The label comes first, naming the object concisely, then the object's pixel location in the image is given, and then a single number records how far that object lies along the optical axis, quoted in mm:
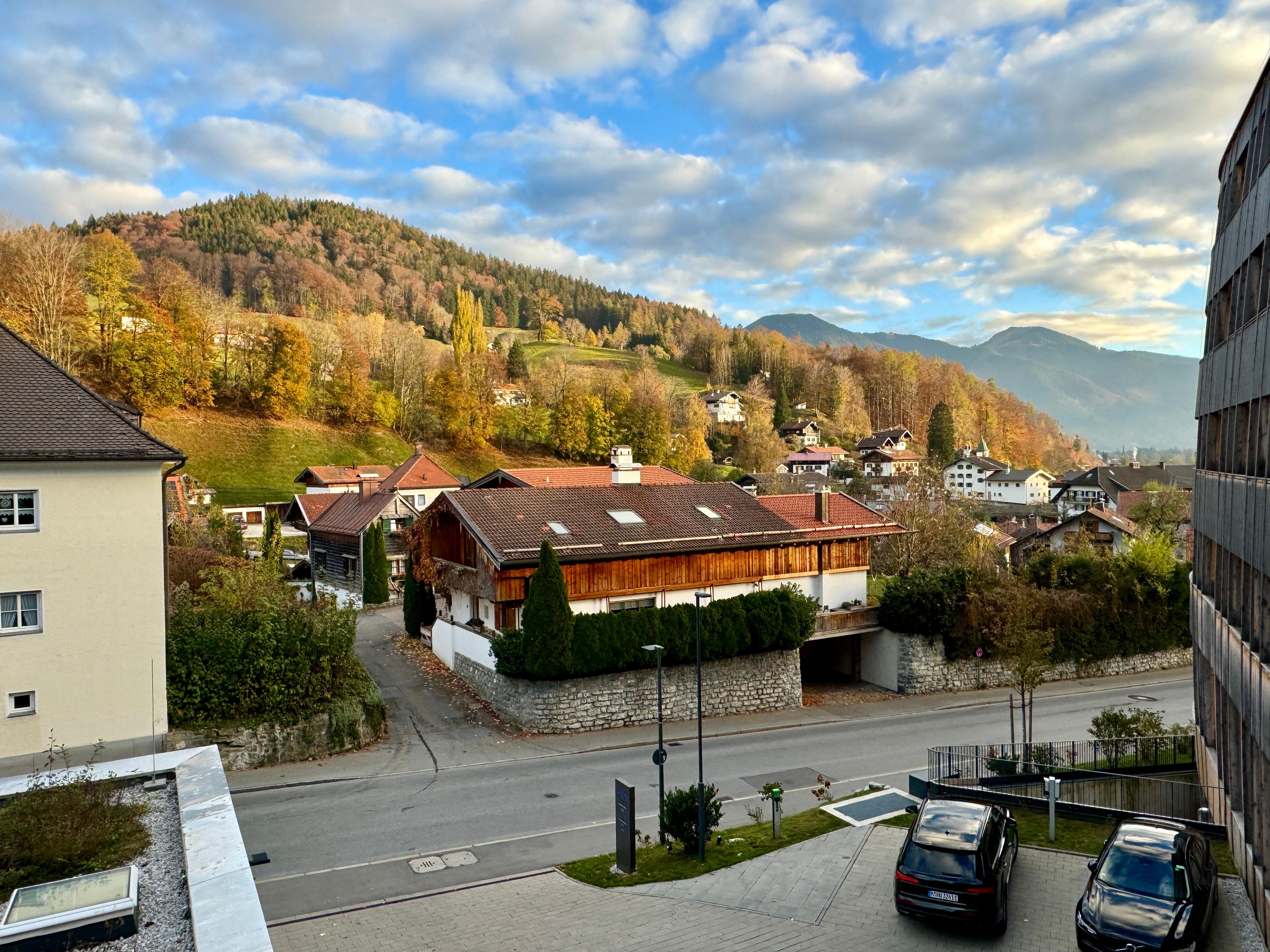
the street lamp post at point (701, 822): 14844
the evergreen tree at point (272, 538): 39906
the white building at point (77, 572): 17984
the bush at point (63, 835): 10453
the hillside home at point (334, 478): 61844
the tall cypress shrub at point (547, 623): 23938
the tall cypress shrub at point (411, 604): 33250
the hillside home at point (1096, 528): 57000
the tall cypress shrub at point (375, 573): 40312
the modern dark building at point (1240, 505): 12492
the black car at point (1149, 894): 10508
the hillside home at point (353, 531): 43469
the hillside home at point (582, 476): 33500
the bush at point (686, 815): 15297
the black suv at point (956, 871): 11445
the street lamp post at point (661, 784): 15766
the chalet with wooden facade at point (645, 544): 25734
